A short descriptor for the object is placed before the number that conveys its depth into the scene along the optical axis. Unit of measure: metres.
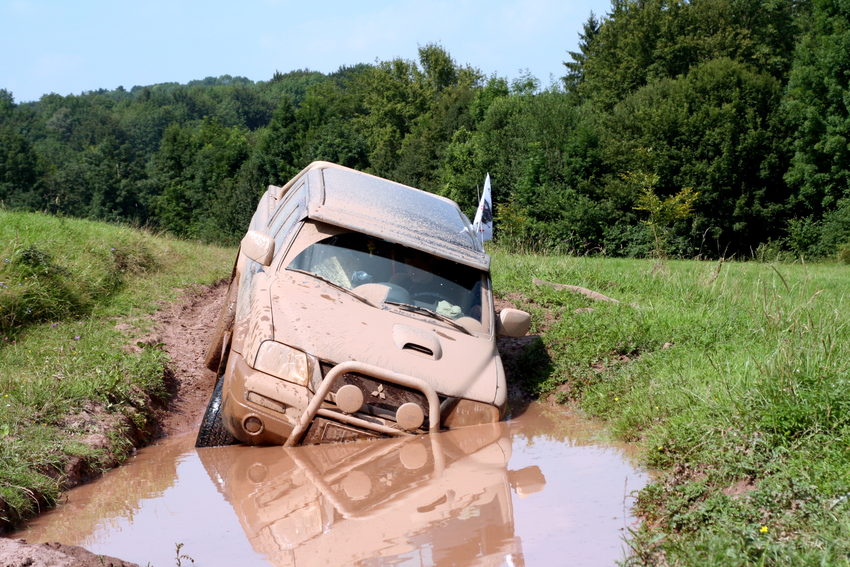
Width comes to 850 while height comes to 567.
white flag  16.47
